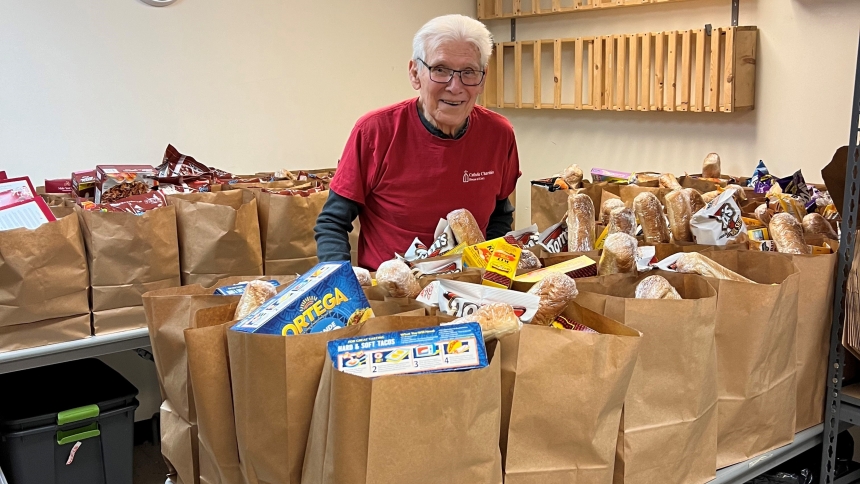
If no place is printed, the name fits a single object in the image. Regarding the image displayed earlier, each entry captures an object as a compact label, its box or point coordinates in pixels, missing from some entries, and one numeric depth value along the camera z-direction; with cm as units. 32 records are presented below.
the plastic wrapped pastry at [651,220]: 183
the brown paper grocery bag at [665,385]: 117
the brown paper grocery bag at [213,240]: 243
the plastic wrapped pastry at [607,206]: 195
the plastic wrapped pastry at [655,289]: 131
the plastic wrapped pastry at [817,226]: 186
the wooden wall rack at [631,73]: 344
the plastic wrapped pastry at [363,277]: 146
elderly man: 206
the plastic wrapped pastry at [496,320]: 105
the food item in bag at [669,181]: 256
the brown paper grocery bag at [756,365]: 131
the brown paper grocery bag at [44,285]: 209
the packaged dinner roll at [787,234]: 167
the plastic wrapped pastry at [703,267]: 147
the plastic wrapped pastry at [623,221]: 179
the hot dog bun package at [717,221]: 178
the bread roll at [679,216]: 184
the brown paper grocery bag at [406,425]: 92
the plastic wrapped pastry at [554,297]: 124
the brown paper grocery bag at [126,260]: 225
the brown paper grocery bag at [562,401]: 104
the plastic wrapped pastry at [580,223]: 178
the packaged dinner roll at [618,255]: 148
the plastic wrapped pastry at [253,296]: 122
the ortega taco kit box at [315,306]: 108
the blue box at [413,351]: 96
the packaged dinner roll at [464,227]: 173
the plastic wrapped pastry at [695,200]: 200
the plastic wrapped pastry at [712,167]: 300
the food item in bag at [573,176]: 304
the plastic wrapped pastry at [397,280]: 132
